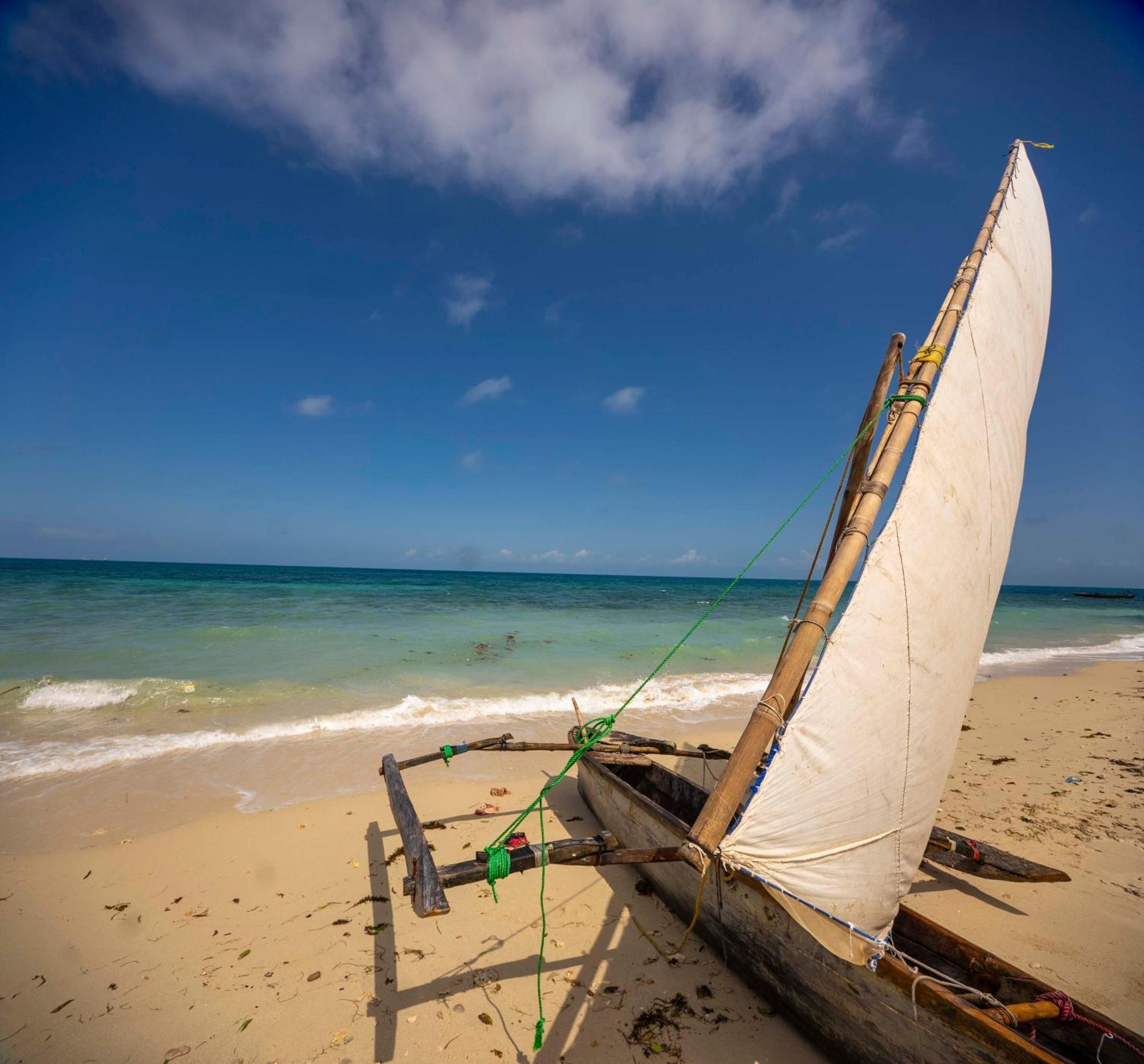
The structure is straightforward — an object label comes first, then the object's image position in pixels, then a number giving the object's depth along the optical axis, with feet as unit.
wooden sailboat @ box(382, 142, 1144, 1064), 8.68
